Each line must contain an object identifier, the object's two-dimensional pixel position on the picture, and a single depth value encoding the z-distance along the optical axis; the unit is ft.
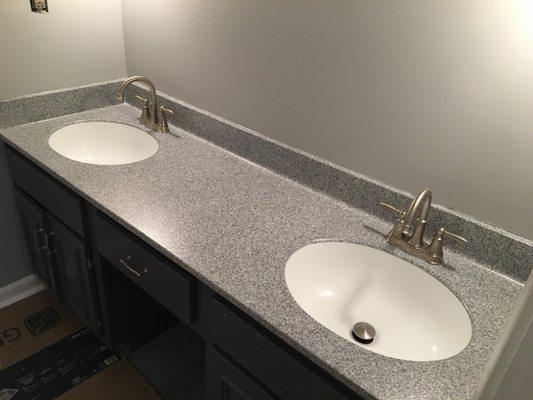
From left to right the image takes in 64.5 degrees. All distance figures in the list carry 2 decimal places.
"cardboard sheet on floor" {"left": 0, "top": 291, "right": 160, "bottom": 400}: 5.10
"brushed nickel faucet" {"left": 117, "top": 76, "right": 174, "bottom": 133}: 5.27
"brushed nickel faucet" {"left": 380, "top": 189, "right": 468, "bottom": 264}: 3.21
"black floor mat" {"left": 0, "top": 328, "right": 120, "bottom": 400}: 5.01
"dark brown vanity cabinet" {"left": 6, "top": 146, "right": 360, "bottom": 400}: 2.98
